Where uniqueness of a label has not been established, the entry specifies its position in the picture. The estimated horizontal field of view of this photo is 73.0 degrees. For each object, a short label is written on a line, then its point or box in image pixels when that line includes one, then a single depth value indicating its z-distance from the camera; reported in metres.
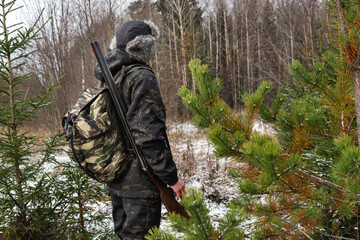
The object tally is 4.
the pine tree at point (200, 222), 0.79
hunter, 1.62
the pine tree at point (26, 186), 2.40
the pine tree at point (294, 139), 1.32
